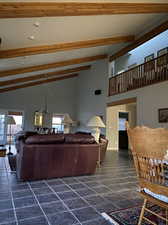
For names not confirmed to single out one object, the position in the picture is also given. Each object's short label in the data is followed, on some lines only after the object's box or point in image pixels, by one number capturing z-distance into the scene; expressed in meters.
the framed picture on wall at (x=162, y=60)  5.96
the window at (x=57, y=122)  11.61
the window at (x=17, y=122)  10.40
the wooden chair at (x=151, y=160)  1.32
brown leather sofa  3.14
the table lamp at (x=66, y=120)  7.37
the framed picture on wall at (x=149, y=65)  6.39
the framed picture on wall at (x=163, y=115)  5.64
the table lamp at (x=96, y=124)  4.36
